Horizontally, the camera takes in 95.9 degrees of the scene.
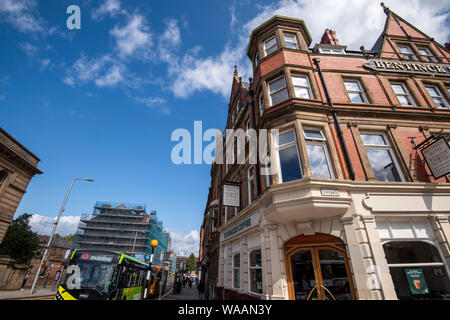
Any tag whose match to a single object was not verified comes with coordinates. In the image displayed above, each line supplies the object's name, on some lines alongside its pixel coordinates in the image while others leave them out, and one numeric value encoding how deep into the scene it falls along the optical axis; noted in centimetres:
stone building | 1778
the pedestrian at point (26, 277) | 2381
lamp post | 2225
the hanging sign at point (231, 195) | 1202
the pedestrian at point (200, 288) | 2582
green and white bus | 991
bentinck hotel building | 716
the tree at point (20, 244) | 3469
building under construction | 8362
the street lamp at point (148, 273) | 1259
